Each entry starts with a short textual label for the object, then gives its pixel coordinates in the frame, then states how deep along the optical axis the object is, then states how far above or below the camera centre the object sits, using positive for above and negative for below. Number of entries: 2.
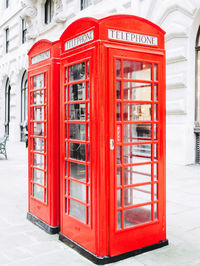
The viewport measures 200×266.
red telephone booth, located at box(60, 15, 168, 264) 3.11 -0.13
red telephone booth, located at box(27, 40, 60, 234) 3.96 -0.13
